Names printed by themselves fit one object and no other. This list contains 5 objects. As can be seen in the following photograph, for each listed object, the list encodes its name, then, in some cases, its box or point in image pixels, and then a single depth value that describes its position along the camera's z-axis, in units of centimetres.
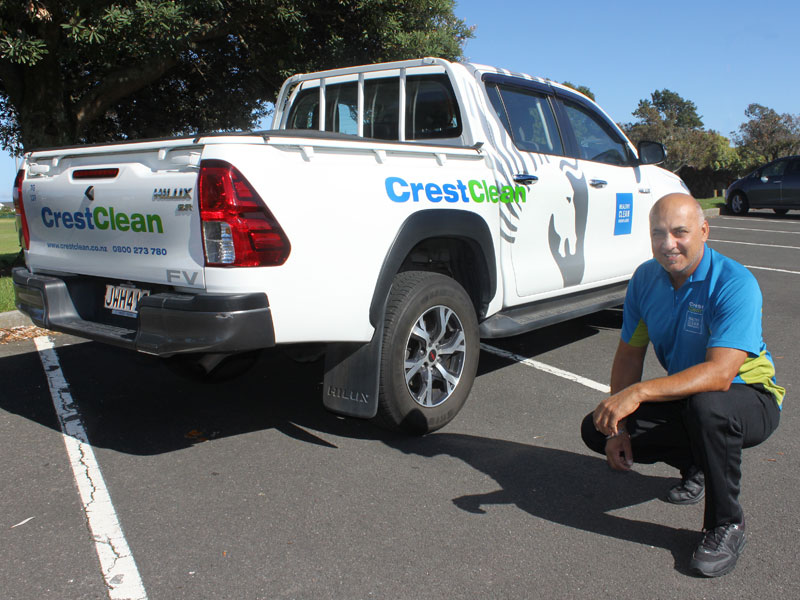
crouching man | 254
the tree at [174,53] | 768
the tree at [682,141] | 3466
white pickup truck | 308
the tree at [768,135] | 3525
